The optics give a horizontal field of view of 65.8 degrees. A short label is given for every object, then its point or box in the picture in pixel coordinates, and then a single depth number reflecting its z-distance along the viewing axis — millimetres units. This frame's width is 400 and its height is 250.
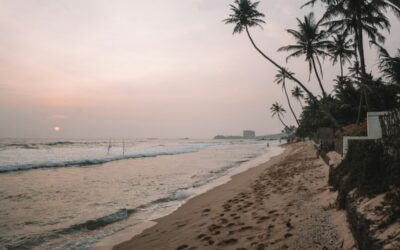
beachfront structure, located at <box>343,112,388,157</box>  10398
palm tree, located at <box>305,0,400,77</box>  21203
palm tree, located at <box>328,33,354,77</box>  34219
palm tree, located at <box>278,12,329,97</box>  30703
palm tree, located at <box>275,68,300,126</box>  55062
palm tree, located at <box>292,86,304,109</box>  68562
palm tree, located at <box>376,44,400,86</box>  24125
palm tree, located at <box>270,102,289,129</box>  87875
